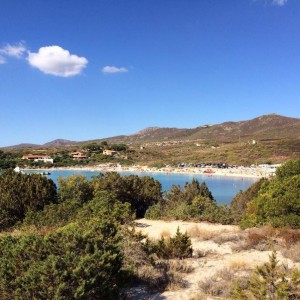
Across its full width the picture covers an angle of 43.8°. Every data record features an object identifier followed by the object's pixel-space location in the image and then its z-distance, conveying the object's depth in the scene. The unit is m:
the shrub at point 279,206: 10.69
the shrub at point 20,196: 16.36
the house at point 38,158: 117.46
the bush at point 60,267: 4.81
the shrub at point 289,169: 12.93
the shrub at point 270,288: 4.41
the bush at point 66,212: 13.91
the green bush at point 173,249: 8.34
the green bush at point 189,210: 17.18
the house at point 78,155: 124.75
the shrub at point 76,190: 19.75
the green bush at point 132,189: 22.52
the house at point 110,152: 129.02
